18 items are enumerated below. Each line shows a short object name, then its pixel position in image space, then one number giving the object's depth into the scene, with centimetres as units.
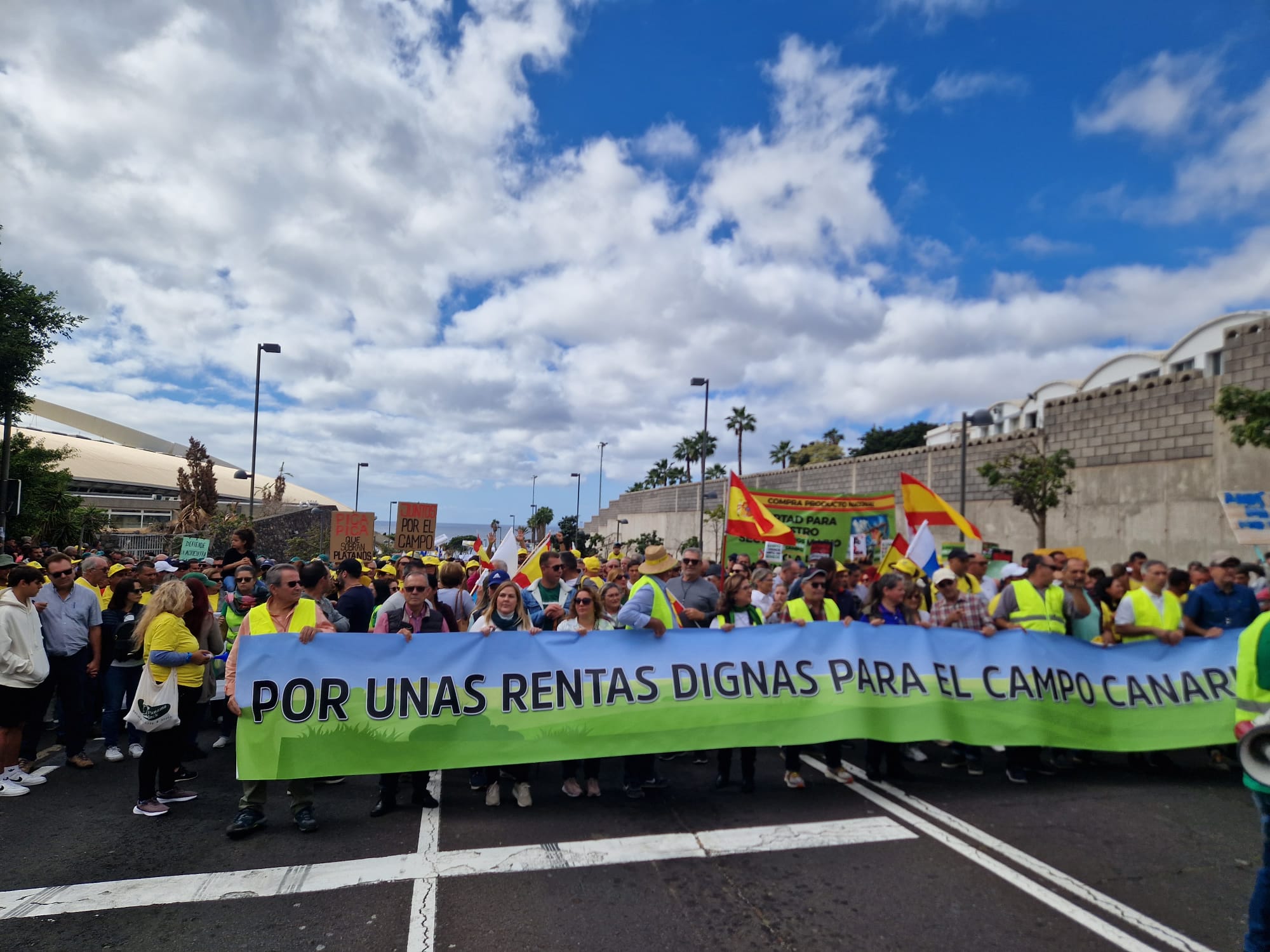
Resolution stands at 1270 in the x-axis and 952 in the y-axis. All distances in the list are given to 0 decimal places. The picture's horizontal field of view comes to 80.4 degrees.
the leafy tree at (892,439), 8062
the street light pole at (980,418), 1702
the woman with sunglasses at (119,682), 675
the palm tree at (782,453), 7906
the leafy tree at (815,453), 7706
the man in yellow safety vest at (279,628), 492
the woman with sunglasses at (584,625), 568
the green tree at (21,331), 2091
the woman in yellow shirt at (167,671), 520
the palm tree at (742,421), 7306
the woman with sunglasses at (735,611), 597
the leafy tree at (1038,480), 2373
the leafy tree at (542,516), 8431
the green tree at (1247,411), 1630
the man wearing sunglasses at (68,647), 645
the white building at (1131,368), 4419
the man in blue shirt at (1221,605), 666
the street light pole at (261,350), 2422
